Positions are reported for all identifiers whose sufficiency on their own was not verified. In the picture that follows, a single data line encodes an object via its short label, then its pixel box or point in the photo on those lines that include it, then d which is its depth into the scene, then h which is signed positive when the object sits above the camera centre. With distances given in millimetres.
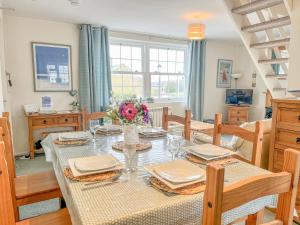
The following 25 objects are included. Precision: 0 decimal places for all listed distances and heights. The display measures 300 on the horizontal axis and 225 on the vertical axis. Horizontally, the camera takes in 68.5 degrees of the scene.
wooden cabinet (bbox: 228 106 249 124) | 5355 -647
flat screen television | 5391 -216
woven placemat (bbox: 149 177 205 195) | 907 -428
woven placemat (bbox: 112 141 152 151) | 1518 -423
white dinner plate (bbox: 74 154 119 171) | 1109 -410
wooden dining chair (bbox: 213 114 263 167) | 1397 -324
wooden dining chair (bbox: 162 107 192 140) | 2037 -323
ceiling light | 3227 +820
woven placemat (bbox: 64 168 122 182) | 1030 -432
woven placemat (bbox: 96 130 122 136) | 1959 -413
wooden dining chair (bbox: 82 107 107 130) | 2191 -310
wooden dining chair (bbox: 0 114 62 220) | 1403 -696
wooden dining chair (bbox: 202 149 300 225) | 540 -281
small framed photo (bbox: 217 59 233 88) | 5586 +368
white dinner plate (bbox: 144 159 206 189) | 957 -406
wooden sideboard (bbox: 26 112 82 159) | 3338 -563
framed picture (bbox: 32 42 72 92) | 3576 +307
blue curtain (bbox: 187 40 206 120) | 4969 +234
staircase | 2254 +632
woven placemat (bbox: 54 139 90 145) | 1631 -420
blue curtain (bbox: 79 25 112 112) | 3805 +323
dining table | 773 -440
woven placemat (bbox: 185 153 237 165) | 1271 -427
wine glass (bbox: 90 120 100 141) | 1761 -356
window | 4457 +367
